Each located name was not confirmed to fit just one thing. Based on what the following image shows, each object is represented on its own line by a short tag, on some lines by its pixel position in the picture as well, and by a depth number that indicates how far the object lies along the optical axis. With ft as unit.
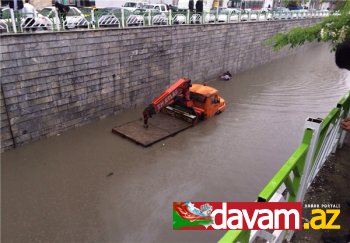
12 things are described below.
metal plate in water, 30.17
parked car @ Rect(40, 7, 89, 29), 29.12
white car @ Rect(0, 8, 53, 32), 26.02
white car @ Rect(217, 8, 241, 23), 56.03
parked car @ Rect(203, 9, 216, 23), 50.97
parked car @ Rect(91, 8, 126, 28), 32.93
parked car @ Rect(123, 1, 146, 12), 65.31
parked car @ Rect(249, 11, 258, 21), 64.13
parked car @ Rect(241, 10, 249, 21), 61.84
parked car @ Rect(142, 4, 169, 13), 55.44
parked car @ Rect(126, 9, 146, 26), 37.09
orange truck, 32.42
